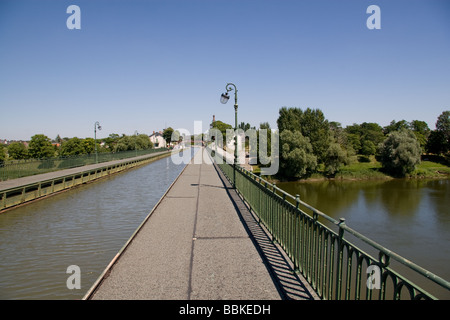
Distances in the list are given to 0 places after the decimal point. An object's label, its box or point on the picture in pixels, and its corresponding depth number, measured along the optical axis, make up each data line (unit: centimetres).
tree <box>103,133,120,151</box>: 12353
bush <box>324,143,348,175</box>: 4684
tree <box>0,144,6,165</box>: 7270
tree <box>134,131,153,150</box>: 8588
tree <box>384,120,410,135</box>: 10950
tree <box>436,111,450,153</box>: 7585
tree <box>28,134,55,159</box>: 7644
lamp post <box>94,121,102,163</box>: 3447
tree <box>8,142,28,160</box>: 8231
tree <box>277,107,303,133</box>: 5184
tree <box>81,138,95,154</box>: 9161
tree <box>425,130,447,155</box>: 6856
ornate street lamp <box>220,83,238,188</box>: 1423
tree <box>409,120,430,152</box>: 10705
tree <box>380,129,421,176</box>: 4694
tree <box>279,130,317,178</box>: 4275
